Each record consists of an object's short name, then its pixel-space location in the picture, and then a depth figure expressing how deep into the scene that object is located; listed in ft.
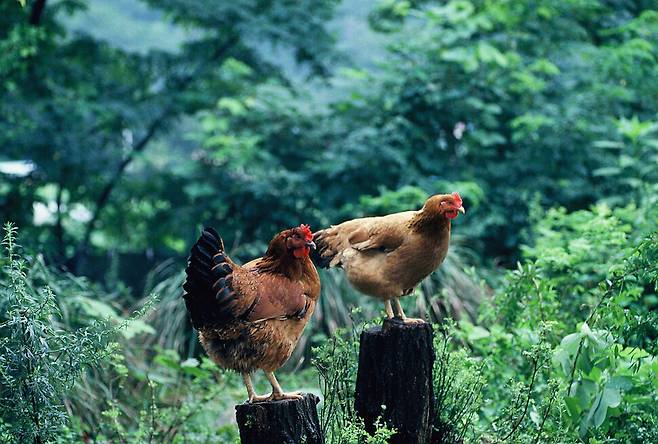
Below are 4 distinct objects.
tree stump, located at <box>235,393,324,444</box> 23.52
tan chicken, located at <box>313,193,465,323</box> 24.95
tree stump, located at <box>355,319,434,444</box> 25.63
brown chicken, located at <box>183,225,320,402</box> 23.16
